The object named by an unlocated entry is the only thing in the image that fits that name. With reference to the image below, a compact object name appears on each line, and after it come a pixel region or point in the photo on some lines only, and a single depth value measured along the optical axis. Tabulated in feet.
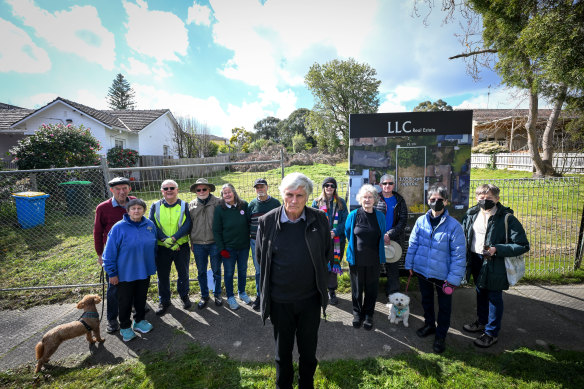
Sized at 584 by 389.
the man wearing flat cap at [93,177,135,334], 11.73
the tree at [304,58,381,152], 119.14
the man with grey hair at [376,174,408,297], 12.54
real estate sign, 13.51
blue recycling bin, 25.98
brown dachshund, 9.47
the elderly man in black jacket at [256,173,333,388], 7.52
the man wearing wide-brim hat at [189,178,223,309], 12.92
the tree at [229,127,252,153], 138.55
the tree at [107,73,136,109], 160.56
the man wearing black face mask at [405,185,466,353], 9.59
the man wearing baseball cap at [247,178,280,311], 12.40
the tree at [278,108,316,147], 175.73
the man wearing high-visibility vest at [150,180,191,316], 12.27
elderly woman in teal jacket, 11.10
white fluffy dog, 11.40
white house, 57.21
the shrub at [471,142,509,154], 86.10
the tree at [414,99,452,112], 154.12
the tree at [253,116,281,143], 194.80
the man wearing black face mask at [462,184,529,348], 9.70
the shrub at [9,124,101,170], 35.17
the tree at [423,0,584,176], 17.43
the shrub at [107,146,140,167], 52.03
